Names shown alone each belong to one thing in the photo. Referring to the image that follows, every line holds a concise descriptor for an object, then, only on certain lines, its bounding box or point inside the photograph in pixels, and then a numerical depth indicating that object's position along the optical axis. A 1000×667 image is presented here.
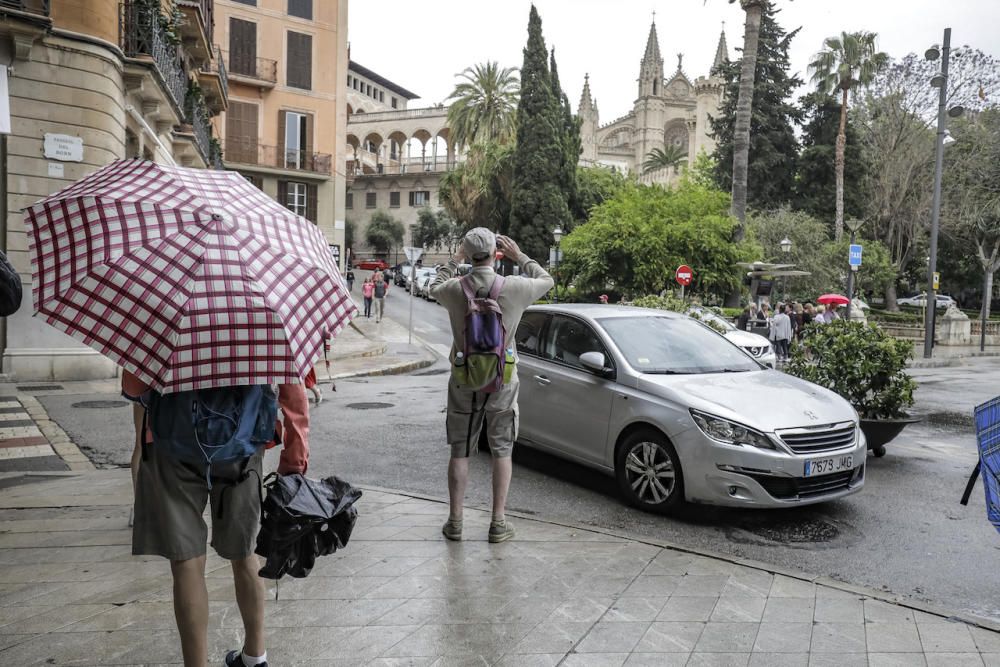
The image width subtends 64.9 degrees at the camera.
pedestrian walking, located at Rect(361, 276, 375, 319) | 31.25
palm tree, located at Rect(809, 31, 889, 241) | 39.09
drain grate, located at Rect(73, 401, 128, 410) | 10.66
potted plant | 8.24
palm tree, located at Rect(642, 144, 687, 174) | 95.19
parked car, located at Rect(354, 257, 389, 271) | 60.71
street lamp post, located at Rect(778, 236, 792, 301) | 28.88
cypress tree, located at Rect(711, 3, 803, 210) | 46.19
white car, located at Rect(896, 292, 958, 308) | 45.72
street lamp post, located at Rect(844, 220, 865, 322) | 22.83
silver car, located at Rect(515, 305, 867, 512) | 5.55
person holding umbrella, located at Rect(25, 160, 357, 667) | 2.53
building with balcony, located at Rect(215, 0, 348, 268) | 35.50
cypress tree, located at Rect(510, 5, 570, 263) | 41.00
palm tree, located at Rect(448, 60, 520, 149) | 49.69
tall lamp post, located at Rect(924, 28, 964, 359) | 21.88
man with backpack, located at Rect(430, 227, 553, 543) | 4.55
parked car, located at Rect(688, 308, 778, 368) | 14.99
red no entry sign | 23.42
